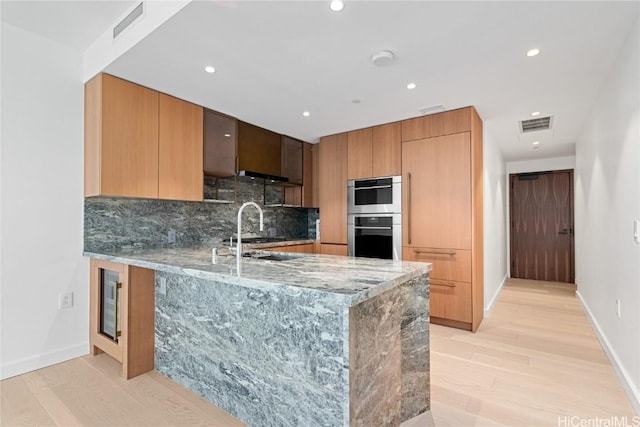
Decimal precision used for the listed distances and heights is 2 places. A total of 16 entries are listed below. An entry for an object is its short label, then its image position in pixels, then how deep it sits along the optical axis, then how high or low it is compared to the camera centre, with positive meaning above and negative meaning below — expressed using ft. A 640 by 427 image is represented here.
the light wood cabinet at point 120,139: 8.36 +2.27
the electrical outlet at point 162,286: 7.49 -1.58
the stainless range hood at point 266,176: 11.74 +1.74
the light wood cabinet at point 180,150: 9.61 +2.22
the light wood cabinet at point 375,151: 12.33 +2.77
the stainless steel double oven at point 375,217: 12.29 +0.09
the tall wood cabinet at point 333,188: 13.80 +1.38
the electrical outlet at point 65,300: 8.45 -2.16
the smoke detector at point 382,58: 7.24 +3.76
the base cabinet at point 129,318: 7.37 -2.39
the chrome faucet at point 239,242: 6.48 -0.46
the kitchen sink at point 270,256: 7.70 -0.92
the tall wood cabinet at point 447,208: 10.72 +0.39
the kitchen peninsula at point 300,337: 4.45 -2.02
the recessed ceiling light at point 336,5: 5.64 +3.87
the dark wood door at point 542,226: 19.11 -0.45
